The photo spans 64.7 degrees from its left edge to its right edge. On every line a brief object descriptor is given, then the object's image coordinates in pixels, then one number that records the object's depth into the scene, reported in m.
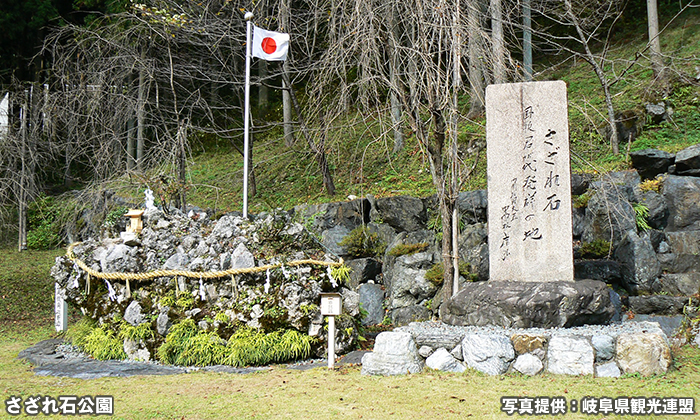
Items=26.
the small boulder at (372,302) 8.91
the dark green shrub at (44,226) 14.96
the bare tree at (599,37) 10.17
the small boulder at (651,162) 9.38
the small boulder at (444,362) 5.19
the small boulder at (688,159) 9.23
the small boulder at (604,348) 4.88
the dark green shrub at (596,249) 8.67
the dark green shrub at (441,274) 8.56
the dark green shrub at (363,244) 9.89
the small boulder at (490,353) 5.02
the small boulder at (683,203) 8.83
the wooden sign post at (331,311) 5.65
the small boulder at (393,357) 5.22
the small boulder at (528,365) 4.93
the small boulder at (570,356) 4.84
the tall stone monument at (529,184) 5.99
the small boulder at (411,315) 8.49
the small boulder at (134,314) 6.38
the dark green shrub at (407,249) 9.25
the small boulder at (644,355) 4.73
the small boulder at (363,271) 9.50
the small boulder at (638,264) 8.10
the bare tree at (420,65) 5.74
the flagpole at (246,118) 7.47
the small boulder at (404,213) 9.98
